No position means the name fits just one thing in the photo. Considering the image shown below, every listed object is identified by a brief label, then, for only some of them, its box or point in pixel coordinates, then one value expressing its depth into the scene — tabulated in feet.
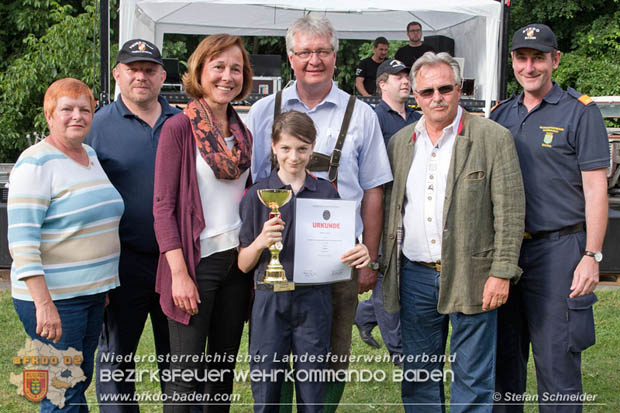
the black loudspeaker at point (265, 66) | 35.86
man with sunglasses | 9.98
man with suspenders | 10.18
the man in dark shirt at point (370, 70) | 33.63
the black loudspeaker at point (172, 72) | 36.17
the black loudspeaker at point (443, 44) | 37.60
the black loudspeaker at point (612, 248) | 22.90
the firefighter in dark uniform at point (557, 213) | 10.31
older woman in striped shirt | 9.12
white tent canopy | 28.76
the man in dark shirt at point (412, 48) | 33.05
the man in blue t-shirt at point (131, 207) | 10.82
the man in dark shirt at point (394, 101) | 17.21
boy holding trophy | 9.42
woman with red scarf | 9.38
